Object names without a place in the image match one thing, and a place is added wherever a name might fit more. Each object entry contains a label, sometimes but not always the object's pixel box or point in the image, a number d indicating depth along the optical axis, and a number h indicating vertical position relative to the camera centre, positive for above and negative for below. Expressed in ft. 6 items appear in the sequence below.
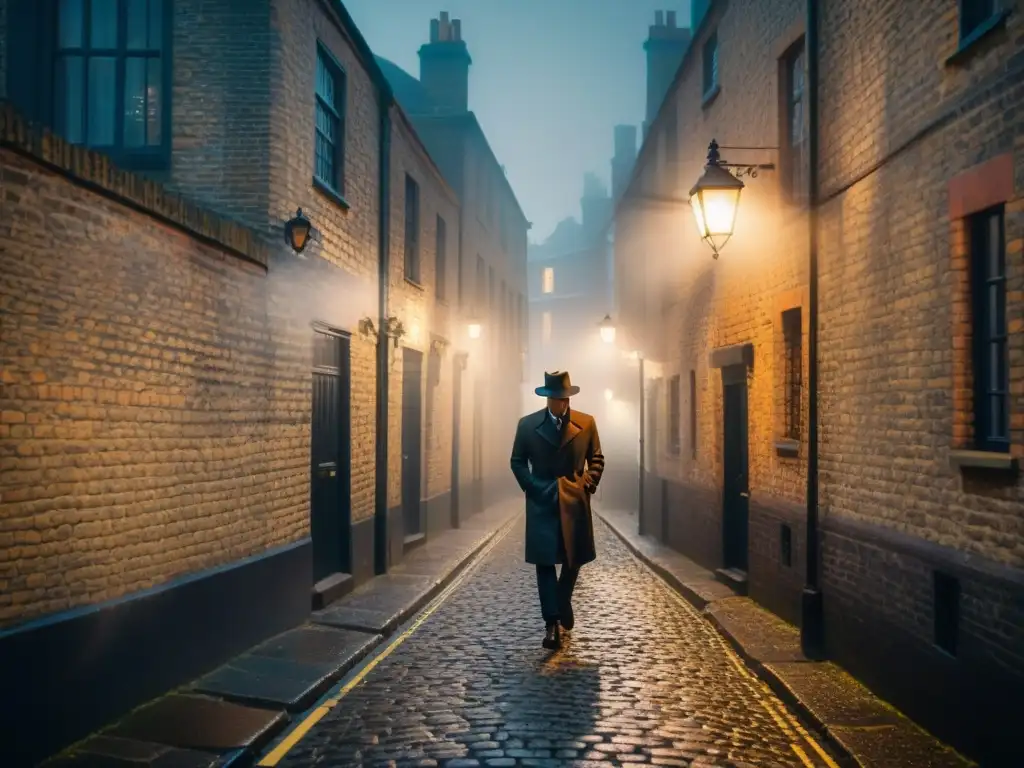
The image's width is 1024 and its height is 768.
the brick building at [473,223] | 77.82 +17.29
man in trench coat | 28.07 -1.91
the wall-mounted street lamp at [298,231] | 31.45 +5.95
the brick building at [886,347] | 18.52 +1.96
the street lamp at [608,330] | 66.95 +6.18
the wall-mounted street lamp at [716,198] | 30.07 +6.73
